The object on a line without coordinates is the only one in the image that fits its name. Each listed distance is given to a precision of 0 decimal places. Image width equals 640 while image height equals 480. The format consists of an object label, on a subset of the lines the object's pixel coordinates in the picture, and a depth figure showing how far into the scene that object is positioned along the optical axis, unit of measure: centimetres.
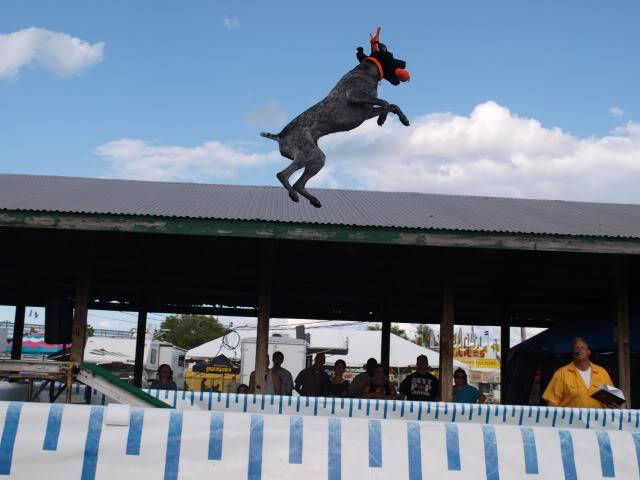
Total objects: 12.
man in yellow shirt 696
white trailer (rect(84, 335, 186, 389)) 3584
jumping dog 579
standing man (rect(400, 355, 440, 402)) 1056
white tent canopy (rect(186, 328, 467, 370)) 2706
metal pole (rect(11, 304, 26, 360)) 1489
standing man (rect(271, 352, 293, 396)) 1055
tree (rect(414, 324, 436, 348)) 9159
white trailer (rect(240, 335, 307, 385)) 2622
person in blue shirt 1061
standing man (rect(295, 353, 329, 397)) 1119
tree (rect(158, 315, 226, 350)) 8938
